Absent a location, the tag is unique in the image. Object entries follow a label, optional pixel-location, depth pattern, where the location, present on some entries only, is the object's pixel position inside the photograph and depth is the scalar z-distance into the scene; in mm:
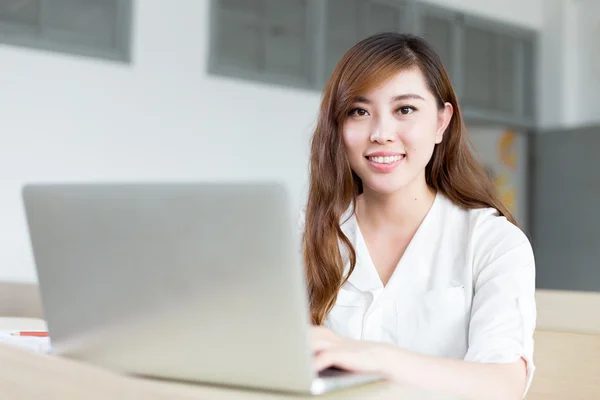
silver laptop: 770
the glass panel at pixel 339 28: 6008
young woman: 1566
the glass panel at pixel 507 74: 7273
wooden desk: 779
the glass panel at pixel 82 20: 4676
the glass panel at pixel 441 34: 6613
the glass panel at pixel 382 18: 6238
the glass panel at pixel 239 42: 5418
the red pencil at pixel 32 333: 1321
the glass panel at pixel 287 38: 5672
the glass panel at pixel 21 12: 4516
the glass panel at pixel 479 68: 6957
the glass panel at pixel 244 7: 5403
